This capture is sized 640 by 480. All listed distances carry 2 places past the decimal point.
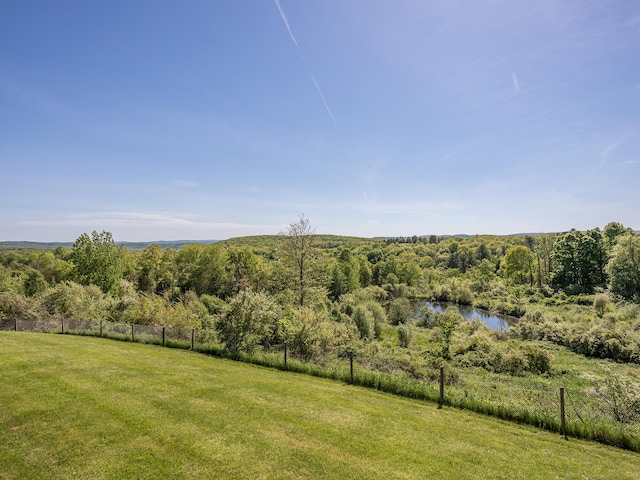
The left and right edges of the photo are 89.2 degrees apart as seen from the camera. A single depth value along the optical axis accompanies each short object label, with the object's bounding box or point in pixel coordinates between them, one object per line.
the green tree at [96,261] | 39.03
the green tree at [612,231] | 62.88
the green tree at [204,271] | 55.16
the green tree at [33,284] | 30.89
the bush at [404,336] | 31.72
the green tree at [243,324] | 16.56
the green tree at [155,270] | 54.10
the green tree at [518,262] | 75.81
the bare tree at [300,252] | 30.14
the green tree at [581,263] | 57.72
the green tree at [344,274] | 51.12
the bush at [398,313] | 41.59
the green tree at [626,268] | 44.56
